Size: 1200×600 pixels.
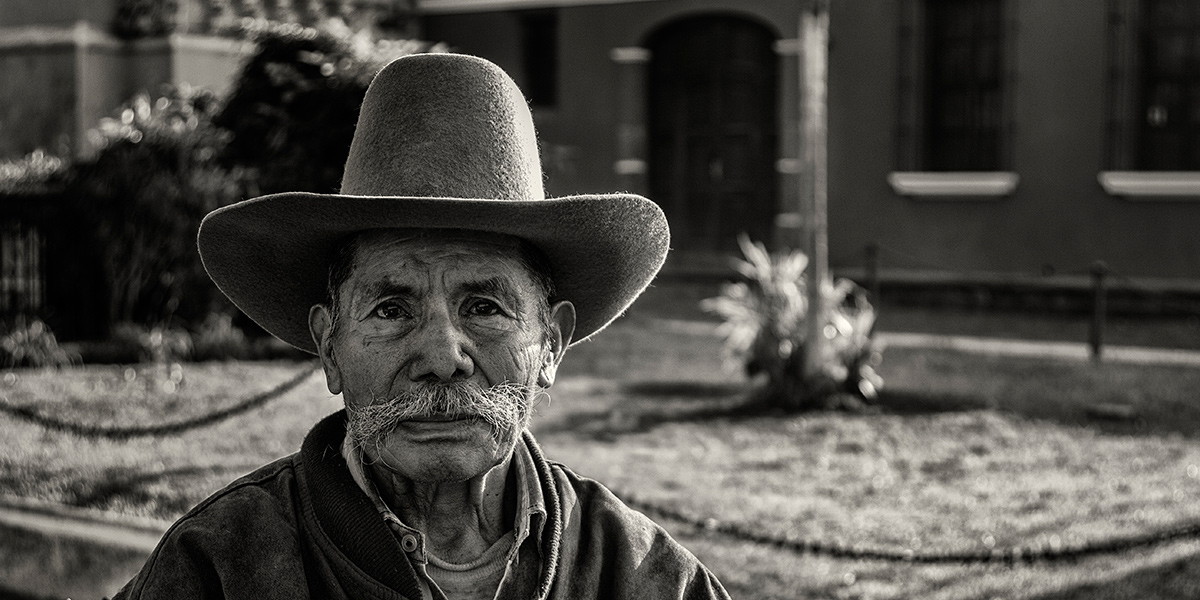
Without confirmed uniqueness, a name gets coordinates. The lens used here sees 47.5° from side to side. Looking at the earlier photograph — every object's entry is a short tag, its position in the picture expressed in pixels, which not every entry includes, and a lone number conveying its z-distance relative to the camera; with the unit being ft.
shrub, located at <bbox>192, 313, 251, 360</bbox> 33.12
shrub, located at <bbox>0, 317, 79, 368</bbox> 32.17
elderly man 6.39
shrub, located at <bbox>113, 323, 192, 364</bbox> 31.99
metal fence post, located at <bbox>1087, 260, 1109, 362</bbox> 33.37
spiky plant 27.78
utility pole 27.78
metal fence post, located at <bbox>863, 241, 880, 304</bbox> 36.47
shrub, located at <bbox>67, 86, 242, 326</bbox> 34.42
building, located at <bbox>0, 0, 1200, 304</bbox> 44.65
